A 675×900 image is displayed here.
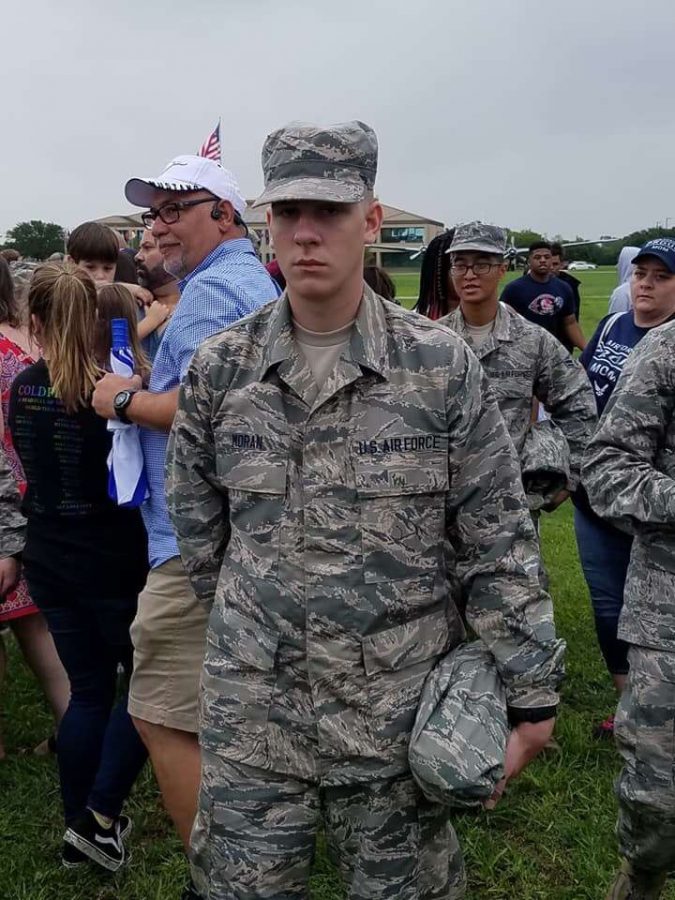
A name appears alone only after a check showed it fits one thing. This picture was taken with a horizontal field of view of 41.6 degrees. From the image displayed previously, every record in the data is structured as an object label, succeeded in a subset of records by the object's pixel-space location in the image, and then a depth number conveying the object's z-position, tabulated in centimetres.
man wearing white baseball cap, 261
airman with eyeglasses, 385
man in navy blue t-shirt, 841
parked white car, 7229
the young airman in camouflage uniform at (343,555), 192
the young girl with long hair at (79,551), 302
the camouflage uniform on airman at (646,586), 247
